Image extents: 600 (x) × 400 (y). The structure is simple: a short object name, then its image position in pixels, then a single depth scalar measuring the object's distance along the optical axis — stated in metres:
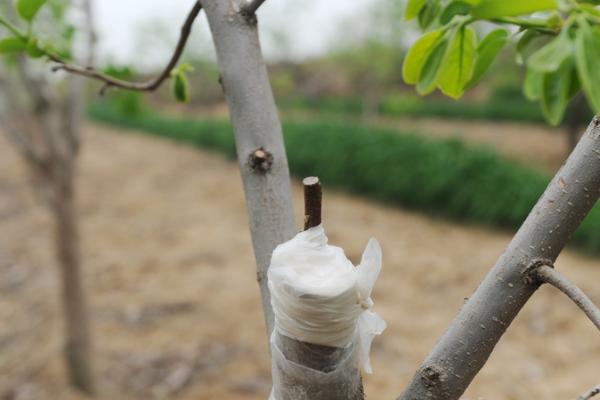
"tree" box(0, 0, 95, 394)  2.73
